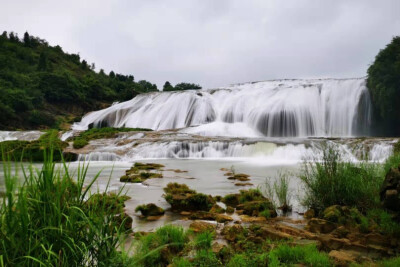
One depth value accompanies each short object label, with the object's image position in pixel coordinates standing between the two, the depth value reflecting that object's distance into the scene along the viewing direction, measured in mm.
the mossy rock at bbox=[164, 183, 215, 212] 7368
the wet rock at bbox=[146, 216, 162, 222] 6562
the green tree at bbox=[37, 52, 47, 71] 81625
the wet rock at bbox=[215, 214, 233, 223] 6160
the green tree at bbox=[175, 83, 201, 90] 84500
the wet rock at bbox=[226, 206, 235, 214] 6970
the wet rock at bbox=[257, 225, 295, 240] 4820
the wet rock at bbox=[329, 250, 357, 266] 3912
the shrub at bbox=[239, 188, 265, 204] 7611
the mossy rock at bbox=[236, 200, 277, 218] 6646
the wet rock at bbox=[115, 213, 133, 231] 5406
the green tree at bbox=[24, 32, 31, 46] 107162
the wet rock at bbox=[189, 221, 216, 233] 5265
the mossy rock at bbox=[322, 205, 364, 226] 5468
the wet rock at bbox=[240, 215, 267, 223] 6090
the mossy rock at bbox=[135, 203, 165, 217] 6820
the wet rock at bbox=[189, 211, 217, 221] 6480
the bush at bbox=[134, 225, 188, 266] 4098
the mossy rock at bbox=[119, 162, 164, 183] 11891
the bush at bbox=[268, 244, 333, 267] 3856
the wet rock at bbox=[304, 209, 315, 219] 6320
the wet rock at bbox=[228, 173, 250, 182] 11839
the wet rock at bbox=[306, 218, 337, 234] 5355
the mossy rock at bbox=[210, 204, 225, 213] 6905
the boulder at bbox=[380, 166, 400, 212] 4641
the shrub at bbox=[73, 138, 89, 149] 24484
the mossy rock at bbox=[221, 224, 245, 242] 4941
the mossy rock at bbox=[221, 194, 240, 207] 7915
